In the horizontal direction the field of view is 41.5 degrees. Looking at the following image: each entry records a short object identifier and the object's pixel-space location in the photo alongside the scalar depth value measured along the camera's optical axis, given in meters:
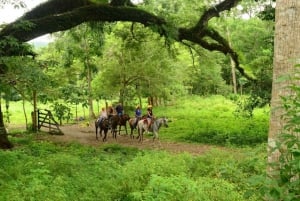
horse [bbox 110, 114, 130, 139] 21.28
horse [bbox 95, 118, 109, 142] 20.64
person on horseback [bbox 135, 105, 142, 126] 22.58
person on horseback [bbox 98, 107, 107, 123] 21.14
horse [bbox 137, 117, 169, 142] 20.08
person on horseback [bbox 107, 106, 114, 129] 21.16
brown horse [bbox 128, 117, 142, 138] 21.58
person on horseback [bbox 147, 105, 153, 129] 20.30
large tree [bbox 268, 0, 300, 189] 4.16
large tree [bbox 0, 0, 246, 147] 16.12
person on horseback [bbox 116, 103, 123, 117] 23.05
